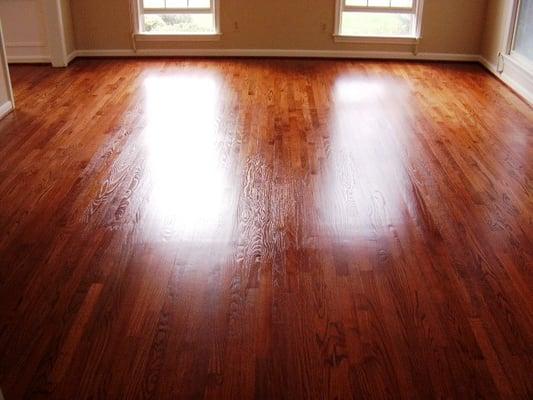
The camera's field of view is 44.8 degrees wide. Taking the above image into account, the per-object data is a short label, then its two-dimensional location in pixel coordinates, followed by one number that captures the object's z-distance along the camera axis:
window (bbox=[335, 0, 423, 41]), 7.39
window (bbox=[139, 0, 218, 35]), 7.45
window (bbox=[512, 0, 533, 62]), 6.23
